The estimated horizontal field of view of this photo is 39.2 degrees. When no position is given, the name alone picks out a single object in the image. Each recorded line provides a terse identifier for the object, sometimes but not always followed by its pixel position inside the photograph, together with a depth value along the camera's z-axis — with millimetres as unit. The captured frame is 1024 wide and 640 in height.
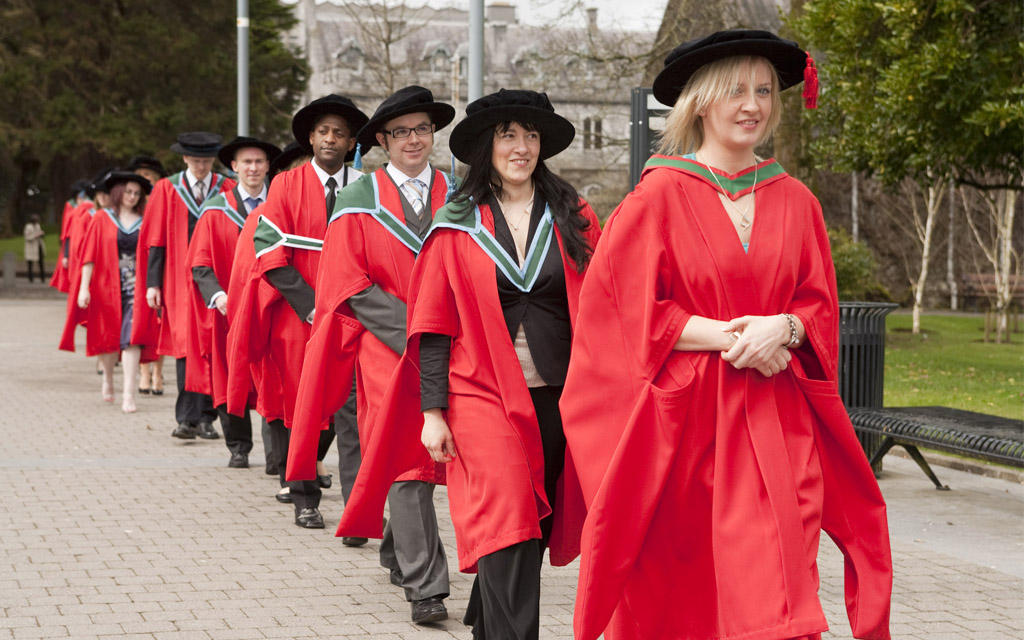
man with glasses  5926
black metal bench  7906
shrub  21312
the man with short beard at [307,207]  7480
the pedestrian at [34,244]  40844
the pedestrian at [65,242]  20203
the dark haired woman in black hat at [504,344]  4641
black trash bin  9773
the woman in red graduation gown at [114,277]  13383
